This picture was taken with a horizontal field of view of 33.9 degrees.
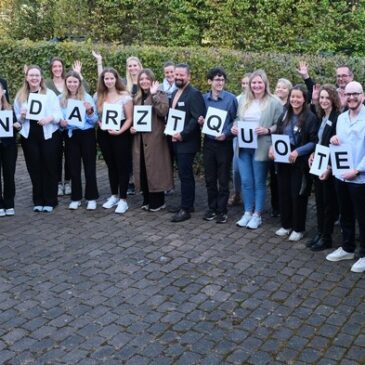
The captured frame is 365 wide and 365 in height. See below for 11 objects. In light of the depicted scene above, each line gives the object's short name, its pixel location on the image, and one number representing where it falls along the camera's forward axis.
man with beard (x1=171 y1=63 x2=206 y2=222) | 8.30
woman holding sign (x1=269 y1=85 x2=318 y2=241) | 7.40
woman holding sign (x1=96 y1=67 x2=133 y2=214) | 8.67
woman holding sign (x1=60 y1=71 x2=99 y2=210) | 8.77
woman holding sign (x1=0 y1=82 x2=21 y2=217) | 8.60
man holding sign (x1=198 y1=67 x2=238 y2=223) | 8.09
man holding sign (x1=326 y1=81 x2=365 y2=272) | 6.49
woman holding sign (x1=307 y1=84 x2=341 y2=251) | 7.02
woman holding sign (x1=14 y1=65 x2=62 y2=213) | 8.63
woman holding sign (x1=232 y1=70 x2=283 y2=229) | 7.89
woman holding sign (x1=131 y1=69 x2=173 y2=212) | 8.56
